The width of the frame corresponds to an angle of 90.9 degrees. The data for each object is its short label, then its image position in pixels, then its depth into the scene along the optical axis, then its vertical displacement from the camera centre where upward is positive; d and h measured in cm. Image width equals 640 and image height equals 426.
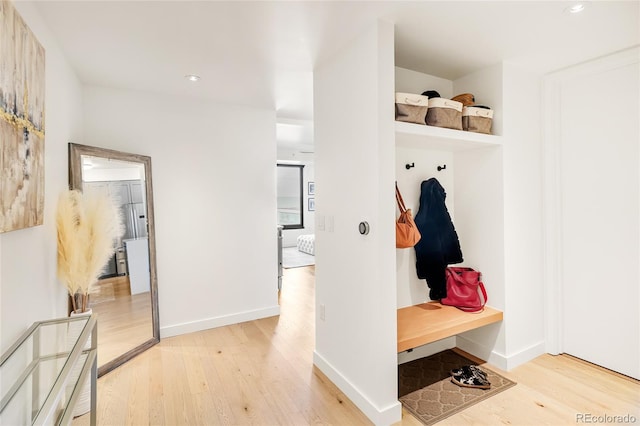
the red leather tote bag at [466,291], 246 -71
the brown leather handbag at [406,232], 209 -19
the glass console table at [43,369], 104 -63
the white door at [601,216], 225 -14
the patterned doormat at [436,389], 197 -129
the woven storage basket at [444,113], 214 +61
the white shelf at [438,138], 200 +44
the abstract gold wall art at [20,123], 114 +37
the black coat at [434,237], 248 -28
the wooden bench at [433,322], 201 -84
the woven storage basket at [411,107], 197 +61
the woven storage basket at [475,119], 230 +61
